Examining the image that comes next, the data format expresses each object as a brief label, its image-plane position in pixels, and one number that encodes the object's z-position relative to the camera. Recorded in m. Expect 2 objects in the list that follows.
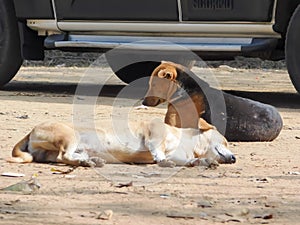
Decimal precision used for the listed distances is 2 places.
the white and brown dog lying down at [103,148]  10.86
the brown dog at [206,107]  12.02
